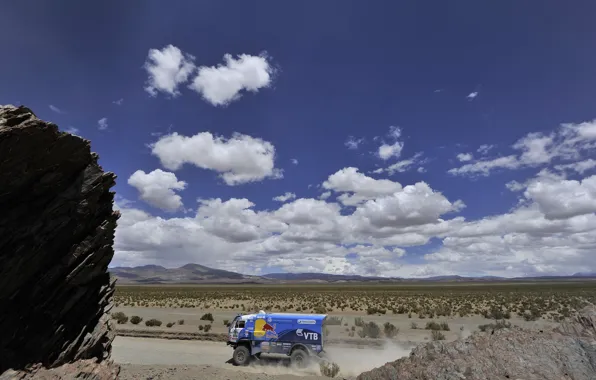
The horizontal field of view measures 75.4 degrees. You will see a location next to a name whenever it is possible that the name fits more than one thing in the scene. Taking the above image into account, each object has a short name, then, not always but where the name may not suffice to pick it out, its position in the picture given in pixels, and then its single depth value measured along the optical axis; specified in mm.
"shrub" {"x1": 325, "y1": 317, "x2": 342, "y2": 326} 36172
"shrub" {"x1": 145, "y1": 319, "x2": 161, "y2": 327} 44344
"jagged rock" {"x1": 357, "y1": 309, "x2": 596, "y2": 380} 8203
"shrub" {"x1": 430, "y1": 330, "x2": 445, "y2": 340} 28812
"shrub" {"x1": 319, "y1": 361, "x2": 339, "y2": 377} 18500
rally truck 20906
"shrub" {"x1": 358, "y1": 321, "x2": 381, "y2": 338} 33500
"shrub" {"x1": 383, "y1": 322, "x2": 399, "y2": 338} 33938
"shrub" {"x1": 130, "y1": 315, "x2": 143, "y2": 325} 46388
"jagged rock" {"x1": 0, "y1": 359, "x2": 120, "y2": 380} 8859
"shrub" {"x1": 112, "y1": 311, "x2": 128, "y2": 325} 46884
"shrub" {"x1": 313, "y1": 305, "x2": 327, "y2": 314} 55281
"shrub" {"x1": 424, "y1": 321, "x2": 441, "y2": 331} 37681
